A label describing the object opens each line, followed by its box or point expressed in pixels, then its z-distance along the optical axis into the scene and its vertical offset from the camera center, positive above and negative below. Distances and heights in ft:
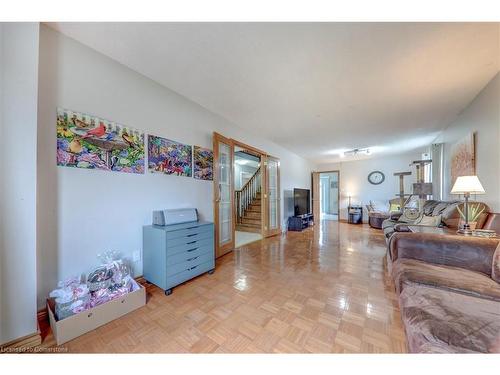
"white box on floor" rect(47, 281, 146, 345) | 4.04 -3.18
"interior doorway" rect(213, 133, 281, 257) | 9.64 -0.63
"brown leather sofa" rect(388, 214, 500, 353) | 2.54 -2.04
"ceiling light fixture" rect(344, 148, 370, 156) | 17.00 +3.41
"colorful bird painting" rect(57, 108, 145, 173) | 5.13 +1.34
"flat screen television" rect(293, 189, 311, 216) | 17.89 -1.45
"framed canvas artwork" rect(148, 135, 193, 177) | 7.04 +1.26
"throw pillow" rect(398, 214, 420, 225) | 10.24 -1.94
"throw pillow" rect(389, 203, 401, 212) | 17.32 -1.88
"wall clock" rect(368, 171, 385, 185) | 20.86 +1.09
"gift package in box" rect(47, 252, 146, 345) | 4.20 -2.95
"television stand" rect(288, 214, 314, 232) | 17.09 -3.37
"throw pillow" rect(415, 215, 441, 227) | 8.51 -1.61
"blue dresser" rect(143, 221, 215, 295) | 6.02 -2.34
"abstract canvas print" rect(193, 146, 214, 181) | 8.72 +1.20
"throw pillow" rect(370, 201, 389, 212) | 20.02 -2.07
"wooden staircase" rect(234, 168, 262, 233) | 16.67 -1.89
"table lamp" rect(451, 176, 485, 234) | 5.82 -0.01
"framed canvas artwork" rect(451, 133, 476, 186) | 8.12 +1.47
